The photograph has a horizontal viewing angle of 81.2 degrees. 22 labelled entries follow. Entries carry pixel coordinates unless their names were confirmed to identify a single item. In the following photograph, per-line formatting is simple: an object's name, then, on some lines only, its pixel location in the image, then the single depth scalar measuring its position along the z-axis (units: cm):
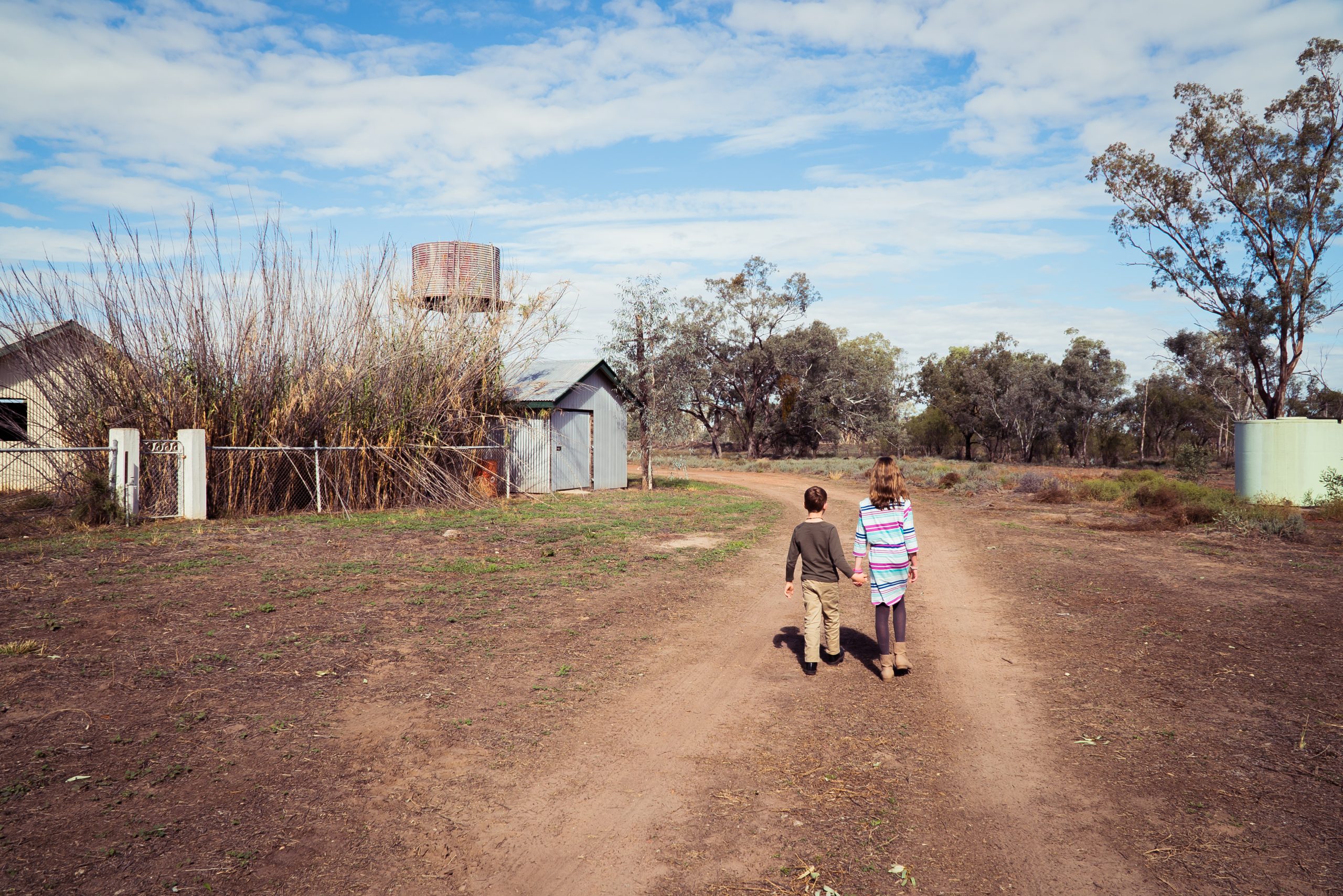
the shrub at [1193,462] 2681
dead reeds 1395
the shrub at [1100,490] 2127
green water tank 1838
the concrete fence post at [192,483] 1364
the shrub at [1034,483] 2405
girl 611
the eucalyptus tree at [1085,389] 4906
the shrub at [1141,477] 2358
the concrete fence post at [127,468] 1293
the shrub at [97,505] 1270
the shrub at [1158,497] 1803
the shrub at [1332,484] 1780
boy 617
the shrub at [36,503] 1421
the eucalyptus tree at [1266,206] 2364
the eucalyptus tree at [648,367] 2416
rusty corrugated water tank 2062
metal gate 1359
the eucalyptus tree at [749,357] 4434
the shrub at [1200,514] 1619
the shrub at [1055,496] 2131
